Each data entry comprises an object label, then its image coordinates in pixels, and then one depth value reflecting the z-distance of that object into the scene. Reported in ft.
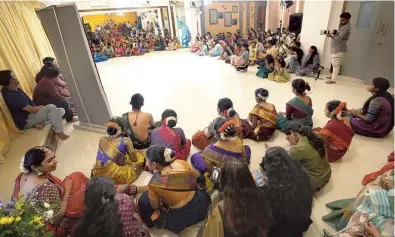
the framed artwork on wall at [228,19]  33.35
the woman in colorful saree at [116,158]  7.02
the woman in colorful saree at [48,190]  5.28
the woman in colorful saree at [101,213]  4.19
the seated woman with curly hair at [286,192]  4.58
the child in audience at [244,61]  19.84
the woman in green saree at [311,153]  6.01
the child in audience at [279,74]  16.56
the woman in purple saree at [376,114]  8.38
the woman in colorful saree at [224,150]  6.44
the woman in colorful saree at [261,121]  9.16
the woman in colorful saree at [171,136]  7.77
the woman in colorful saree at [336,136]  7.55
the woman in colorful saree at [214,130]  8.07
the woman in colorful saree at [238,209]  4.07
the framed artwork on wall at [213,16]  33.32
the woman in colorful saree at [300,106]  8.83
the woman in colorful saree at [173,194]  5.23
